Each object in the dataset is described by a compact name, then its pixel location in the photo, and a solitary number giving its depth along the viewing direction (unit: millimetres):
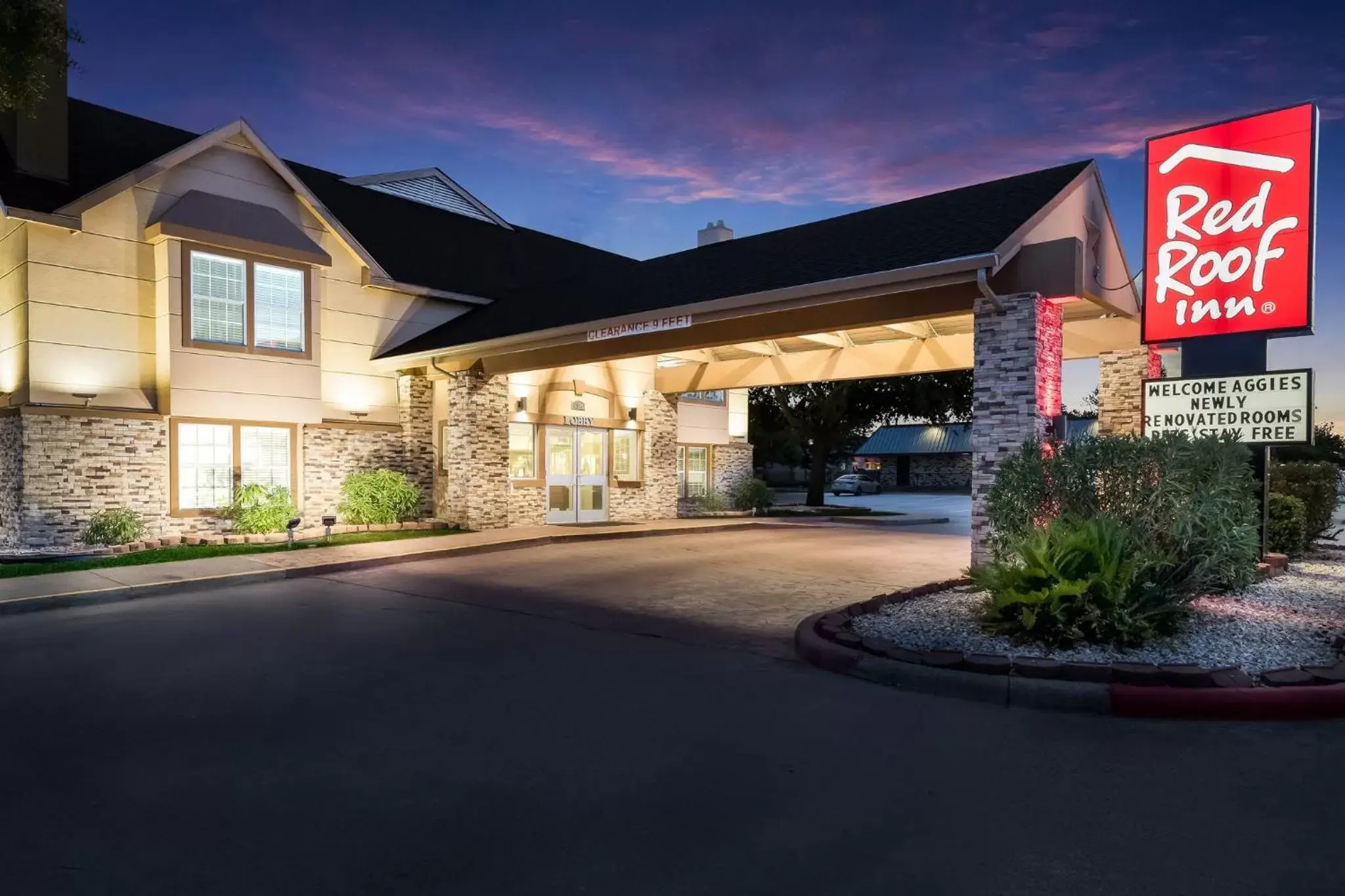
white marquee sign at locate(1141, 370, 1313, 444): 10750
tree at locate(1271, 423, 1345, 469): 34725
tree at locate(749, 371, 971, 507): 31797
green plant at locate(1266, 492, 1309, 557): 12867
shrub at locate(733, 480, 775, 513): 27969
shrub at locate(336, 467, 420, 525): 18469
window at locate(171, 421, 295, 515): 16438
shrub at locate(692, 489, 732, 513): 26609
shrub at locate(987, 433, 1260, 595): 7961
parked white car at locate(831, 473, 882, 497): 48844
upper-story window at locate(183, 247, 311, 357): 16469
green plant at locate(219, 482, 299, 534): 16469
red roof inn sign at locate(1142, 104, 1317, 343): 11156
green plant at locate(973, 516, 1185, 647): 6941
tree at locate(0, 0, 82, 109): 11227
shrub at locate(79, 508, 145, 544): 14750
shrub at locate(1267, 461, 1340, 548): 14141
